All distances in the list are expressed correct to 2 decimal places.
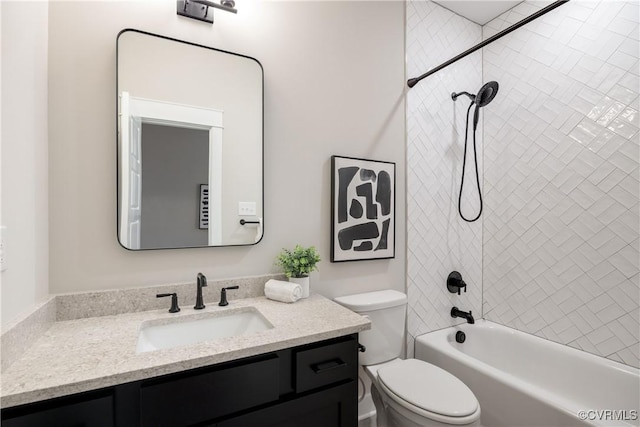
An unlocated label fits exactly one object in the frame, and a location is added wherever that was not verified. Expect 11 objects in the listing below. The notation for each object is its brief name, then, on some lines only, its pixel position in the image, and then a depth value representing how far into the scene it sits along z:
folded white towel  1.43
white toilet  1.27
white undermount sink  1.18
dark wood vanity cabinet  0.78
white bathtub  1.42
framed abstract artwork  1.78
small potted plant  1.53
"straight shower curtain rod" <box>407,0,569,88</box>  1.35
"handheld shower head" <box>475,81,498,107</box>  1.95
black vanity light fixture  1.38
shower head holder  2.11
